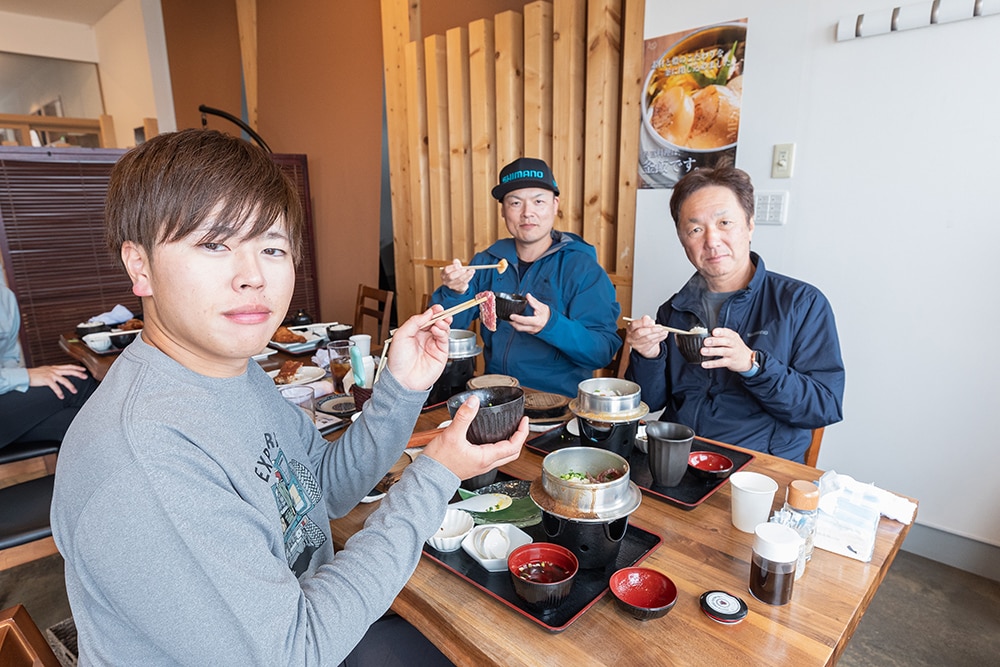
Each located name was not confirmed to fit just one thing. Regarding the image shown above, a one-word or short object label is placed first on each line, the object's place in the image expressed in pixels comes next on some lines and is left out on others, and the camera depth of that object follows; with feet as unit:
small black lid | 2.69
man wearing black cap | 7.18
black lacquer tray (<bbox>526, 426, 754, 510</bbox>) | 3.87
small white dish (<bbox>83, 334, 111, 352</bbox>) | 8.29
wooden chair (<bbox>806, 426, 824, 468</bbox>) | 5.45
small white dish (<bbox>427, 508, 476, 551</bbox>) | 3.29
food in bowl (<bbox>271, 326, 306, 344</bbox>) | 8.50
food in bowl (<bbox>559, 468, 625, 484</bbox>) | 3.29
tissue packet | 3.23
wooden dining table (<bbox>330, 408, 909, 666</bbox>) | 2.54
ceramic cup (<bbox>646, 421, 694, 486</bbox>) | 3.86
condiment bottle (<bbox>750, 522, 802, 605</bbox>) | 2.80
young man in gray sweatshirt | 2.07
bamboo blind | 12.17
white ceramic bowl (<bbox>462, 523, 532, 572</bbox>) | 3.12
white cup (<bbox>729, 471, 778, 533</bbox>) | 3.42
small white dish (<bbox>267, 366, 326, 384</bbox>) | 6.70
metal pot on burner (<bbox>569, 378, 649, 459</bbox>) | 4.06
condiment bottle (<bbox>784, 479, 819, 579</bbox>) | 3.22
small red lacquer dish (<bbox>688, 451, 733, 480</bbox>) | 4.08
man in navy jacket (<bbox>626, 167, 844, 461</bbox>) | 5.20
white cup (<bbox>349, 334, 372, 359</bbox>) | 6.97
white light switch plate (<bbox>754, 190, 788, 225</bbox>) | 7.97
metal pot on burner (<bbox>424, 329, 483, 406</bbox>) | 5.84
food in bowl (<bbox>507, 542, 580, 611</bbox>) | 2.77
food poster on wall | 8.11
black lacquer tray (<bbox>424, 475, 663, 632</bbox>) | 2.77
